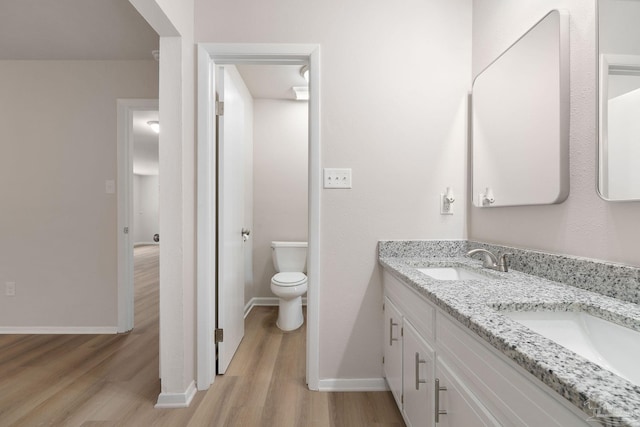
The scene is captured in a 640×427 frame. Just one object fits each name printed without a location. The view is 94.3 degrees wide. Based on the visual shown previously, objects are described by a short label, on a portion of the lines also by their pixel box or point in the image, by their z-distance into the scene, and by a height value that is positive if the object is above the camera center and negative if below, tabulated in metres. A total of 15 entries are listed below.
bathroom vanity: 0.48 -0.32
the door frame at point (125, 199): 2.57 +0.10
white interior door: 1.91 -0.07
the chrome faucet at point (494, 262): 1.34 -0.23
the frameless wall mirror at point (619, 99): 0.89 +0.36
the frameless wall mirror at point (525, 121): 1.16 +0.42
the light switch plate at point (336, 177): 1.75 +0.20
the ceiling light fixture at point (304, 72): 2.58 +1.25
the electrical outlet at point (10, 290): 2.61 -0.70
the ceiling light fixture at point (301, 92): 3.03 +1.24
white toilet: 2.57 -0.62
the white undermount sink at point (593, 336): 0.72 -0.34
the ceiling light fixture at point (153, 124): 4.36 +1.31
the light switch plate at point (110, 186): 2.58 +0.21
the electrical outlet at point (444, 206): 1.79 +0.03
